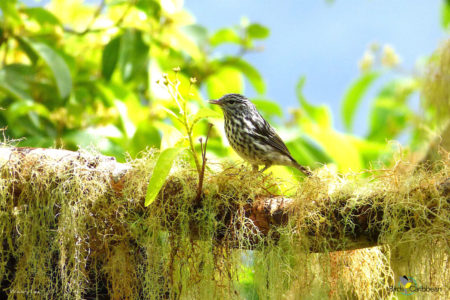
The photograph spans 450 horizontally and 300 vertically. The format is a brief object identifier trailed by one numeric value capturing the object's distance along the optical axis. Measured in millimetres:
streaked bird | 6437
